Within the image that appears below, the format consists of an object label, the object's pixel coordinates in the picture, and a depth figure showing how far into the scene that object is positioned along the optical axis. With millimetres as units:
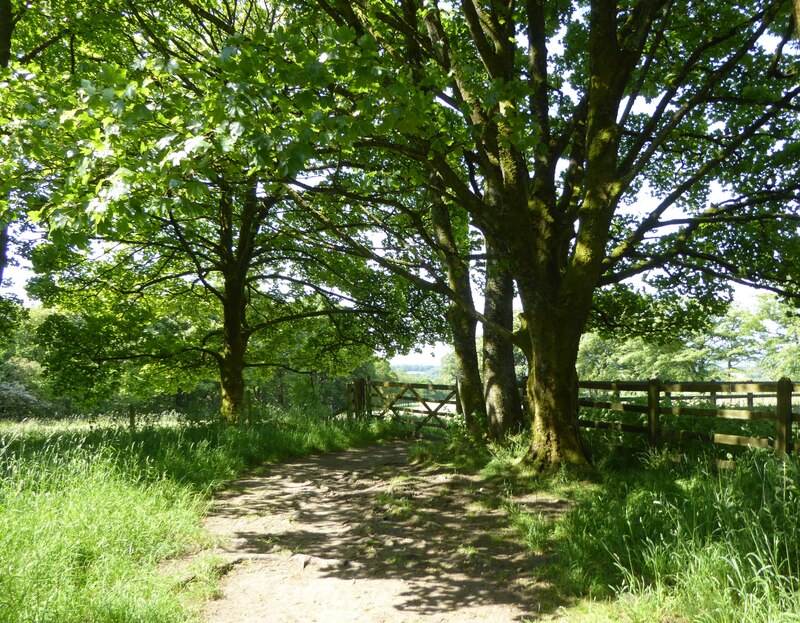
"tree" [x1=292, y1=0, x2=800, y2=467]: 5773
